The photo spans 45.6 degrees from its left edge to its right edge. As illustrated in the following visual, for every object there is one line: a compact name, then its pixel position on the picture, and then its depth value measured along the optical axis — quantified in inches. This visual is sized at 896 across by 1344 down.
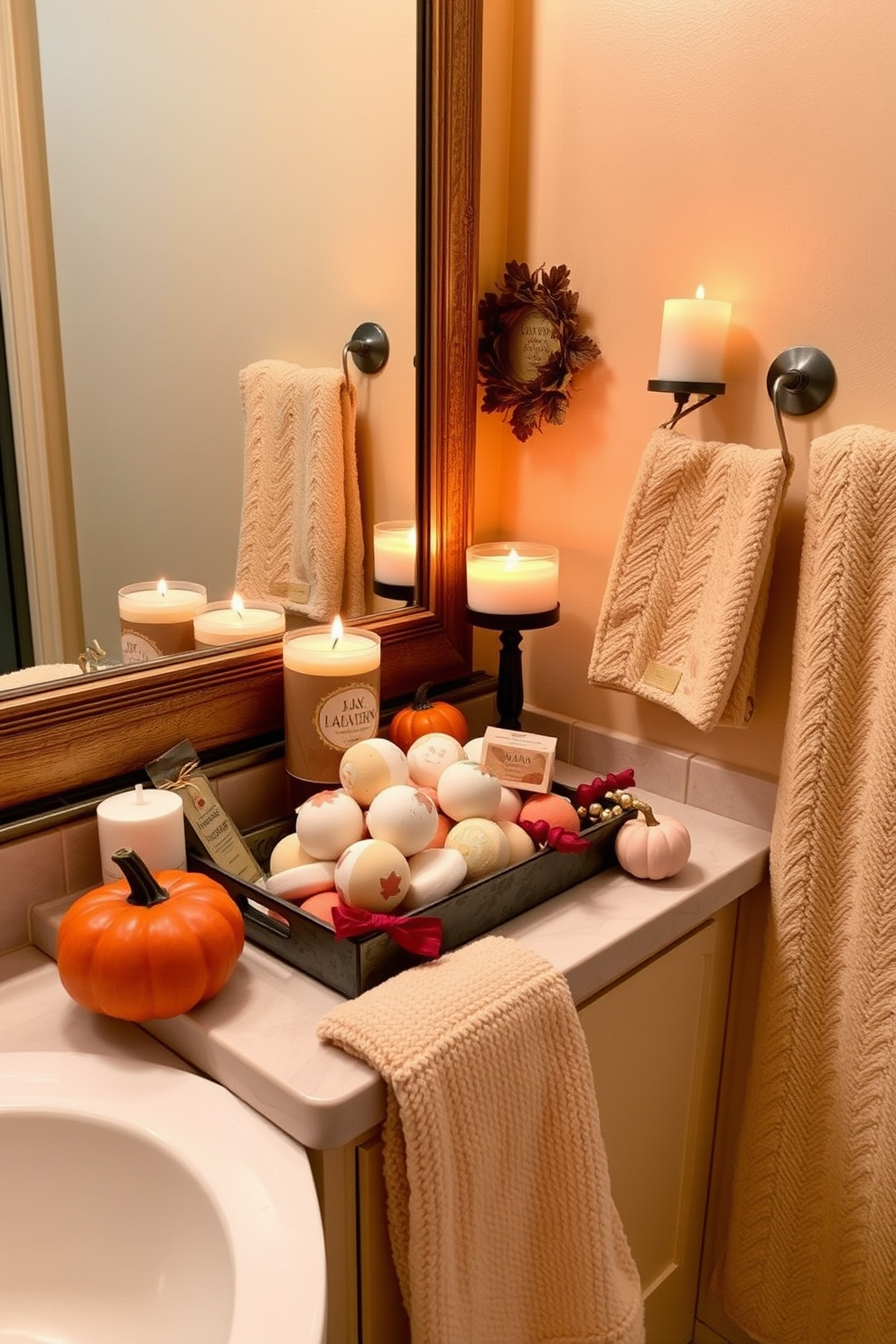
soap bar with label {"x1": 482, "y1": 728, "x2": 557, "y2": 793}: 43.9
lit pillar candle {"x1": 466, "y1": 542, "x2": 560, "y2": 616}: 49.8
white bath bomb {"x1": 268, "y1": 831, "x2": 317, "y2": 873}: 39.4
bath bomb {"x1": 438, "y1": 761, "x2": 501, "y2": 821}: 41.2
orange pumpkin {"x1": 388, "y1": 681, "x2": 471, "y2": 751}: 48.7
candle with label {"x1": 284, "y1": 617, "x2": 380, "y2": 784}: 45.0
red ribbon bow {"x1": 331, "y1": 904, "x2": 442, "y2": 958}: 34.1
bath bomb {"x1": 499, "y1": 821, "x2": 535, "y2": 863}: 41.6
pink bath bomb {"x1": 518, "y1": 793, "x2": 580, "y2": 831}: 43.0
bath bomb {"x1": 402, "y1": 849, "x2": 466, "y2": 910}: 37.4
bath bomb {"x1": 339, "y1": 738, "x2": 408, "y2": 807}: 40.8
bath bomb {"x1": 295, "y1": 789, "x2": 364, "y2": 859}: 38.3
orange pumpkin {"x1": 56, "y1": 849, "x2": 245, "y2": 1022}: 32.5
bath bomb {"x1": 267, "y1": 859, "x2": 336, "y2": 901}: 37.9
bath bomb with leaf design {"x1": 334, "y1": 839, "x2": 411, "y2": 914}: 35.8
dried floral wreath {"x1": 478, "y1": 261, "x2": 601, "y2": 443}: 50.4
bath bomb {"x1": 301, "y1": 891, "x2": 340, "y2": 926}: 36.7
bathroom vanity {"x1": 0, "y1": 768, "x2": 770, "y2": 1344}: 31.6
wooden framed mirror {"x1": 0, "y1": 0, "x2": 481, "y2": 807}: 40.6
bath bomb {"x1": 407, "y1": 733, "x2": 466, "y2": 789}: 43.6
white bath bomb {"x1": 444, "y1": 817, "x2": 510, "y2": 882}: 39.5
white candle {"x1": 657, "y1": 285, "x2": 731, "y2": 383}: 43.7
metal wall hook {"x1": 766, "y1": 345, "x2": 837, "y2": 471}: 42.8
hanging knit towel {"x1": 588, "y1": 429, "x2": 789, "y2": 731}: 43.3
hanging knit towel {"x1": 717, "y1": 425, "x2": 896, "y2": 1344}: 40.7
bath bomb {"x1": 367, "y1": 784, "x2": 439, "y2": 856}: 38.0
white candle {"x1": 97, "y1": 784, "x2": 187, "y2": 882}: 37.8
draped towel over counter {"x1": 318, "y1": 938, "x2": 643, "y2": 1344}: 31.2
